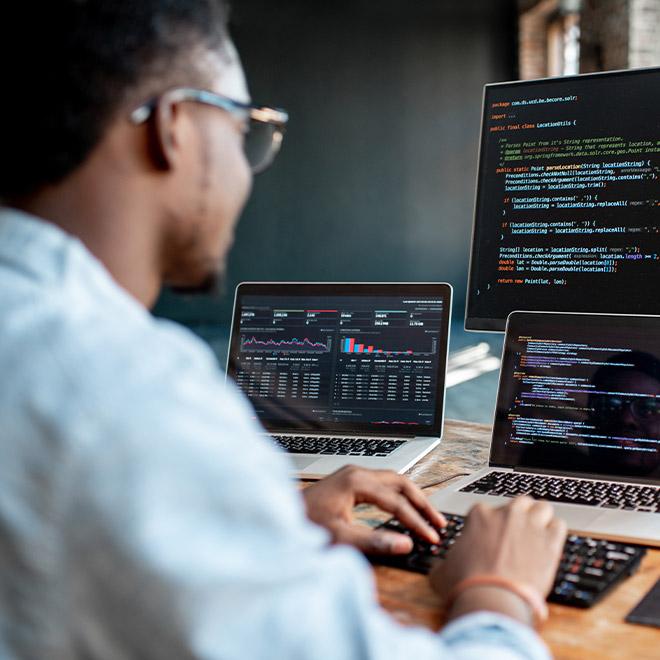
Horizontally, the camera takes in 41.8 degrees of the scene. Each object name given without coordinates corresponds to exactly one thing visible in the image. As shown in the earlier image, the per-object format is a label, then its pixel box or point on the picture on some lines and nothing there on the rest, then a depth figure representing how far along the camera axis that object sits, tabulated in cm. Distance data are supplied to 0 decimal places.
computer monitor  137
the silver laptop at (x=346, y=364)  156
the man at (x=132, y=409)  44
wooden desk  74
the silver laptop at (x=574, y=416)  117
